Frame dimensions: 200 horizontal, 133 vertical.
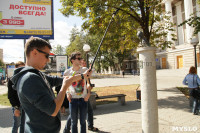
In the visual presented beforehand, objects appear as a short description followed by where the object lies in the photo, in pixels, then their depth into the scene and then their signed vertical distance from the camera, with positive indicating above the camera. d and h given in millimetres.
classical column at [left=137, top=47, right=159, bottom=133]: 3146 -463
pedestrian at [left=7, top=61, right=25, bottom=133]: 3031 -636
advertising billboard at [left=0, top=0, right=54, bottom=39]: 8445 +3069
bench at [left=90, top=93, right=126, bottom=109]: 6477 -1467
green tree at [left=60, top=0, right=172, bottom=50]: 8000 +3029
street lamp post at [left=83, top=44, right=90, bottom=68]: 8902 +1247
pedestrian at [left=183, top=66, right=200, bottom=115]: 5374 -611
